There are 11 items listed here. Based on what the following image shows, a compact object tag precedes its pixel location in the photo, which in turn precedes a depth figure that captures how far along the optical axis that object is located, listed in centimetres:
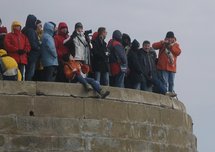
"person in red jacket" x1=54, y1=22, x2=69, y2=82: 1775
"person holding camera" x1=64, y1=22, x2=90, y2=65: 1772
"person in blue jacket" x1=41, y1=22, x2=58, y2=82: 1742
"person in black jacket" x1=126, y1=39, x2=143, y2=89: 1917
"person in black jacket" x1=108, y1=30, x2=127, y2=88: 1864
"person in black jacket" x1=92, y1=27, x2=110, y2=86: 1848
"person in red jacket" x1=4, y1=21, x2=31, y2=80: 1712
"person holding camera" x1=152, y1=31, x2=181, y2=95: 1991
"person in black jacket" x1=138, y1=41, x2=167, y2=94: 1938
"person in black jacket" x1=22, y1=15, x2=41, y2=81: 1752
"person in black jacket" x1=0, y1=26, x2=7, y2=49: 1762
